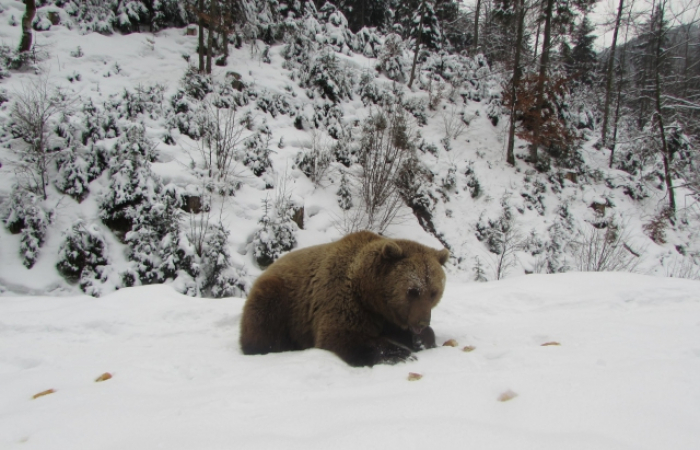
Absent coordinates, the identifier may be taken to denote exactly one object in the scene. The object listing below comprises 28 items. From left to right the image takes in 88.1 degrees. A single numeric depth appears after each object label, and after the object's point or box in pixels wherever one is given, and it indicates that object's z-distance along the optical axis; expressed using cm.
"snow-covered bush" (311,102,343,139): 1429
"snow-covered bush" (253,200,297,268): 879
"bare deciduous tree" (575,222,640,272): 866
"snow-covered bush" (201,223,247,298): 748
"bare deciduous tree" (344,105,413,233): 1102
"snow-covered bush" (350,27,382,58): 2084
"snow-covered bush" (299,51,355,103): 1583
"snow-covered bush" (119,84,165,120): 1102
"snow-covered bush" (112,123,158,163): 905
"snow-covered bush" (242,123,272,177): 1112
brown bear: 284
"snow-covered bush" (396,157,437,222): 1296
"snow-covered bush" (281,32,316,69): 1688
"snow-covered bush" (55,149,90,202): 851
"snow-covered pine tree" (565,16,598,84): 3038
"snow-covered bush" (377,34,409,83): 1947
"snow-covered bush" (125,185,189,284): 759
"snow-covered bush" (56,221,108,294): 736
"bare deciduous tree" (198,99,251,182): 1023
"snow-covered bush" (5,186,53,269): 737
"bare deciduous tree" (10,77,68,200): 827
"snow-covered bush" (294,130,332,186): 1189
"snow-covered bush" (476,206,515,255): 1312
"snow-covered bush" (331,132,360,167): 1311
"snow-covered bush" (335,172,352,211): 1162
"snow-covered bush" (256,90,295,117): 1396
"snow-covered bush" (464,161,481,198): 1507
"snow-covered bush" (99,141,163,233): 840
